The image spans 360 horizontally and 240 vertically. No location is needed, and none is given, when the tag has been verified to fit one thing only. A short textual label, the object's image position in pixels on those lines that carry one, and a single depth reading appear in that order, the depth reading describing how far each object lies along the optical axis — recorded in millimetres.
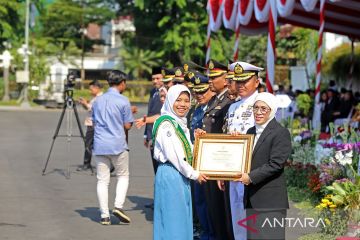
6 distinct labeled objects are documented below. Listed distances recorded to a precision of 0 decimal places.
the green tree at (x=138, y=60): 55500
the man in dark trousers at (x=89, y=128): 14491
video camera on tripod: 14789
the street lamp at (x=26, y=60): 44947
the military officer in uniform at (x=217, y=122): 8664
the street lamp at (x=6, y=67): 46781
